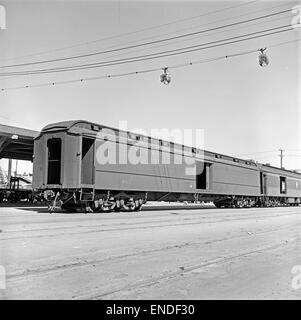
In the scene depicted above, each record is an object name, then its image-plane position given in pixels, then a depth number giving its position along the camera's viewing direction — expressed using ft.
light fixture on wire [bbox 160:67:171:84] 49.83
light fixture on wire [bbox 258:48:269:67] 36.29
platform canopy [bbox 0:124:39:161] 81.56
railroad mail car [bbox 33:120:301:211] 61.26
